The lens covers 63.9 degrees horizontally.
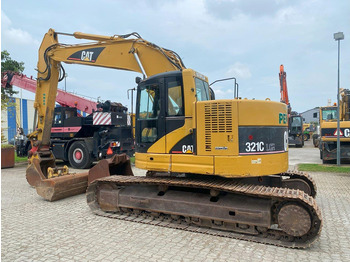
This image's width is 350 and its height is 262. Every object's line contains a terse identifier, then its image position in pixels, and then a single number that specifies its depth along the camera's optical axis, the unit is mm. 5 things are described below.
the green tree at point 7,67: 15523
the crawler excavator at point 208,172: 4484
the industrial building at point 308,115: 62812
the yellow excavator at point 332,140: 12898
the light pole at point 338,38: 12281
